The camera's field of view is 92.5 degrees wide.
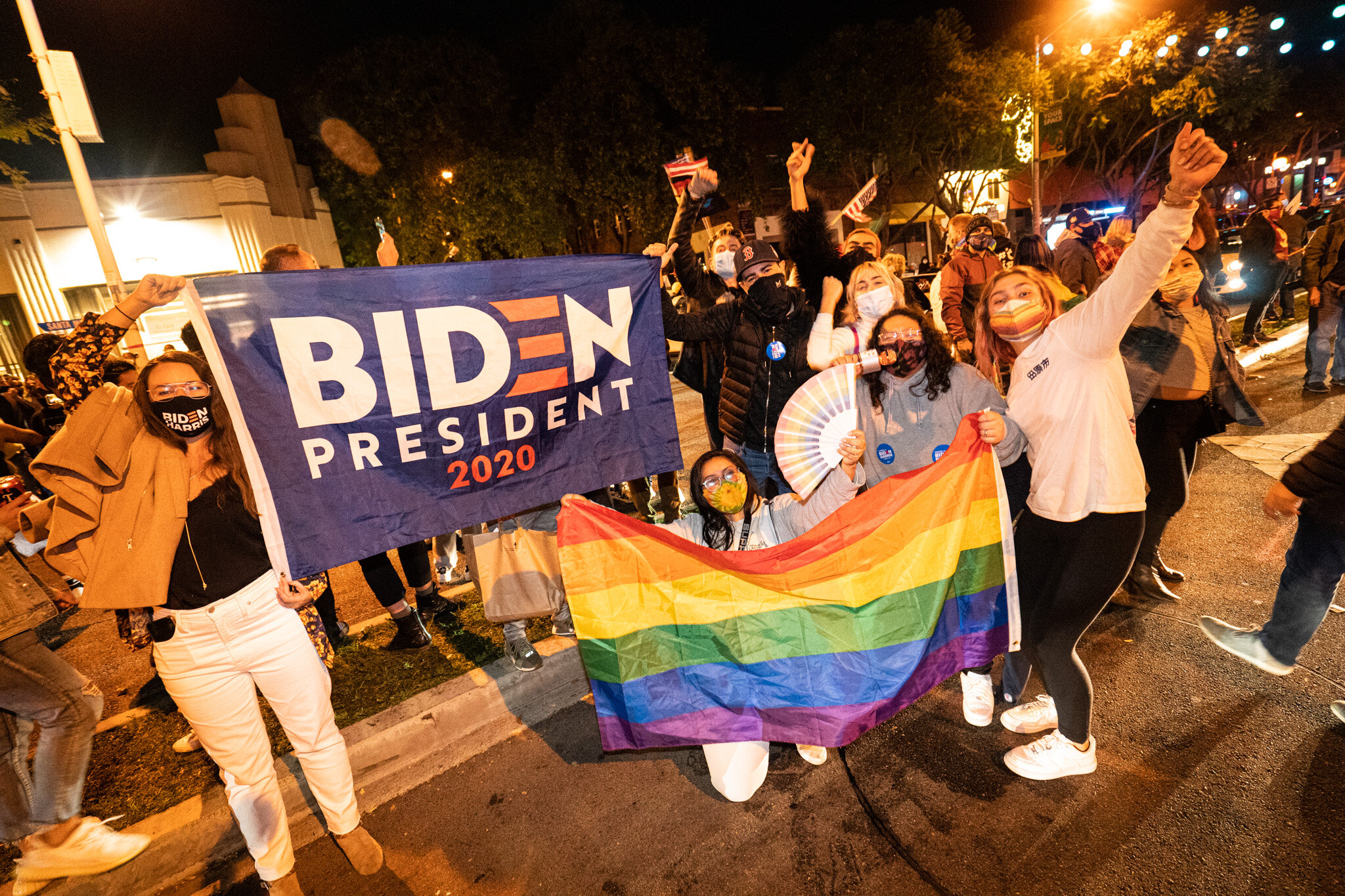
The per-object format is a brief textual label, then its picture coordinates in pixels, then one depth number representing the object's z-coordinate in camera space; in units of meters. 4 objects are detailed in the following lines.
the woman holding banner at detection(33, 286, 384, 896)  2.32
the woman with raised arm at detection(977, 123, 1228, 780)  2.43
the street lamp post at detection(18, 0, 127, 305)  8.04
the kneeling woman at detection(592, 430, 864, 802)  3.07
